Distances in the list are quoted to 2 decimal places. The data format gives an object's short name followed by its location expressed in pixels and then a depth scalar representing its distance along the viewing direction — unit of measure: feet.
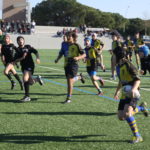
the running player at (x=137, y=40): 56.71
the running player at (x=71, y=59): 29.76
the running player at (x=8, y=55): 35.42
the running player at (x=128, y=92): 18.72
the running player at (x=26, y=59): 31.09
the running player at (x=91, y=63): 33.88
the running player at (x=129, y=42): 66.41
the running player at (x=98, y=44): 55.21
